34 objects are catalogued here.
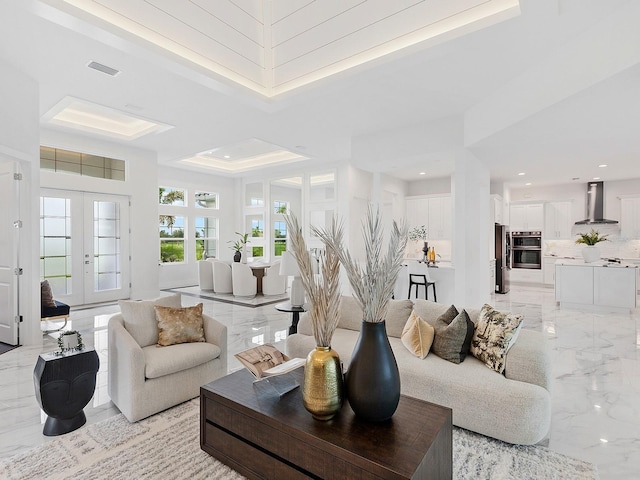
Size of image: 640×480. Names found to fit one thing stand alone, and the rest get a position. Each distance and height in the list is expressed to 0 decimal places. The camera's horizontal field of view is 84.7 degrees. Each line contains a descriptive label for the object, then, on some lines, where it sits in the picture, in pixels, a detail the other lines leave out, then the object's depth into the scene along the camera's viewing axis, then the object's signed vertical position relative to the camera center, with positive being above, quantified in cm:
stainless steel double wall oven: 961 -36
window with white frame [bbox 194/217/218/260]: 1001 -8
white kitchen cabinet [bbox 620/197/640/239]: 855 +48
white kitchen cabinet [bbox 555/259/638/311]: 620 -89
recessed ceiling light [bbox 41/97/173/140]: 576 +198
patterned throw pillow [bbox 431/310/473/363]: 261 -78
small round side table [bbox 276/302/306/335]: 396 -85
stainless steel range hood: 883 +84
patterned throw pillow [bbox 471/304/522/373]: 247 -73
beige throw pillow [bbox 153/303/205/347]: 290 -78
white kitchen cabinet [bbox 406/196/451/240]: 921 +58
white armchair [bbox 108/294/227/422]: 250 -99
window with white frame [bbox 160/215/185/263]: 925 -11
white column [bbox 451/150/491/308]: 514 +9
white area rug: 197 -135
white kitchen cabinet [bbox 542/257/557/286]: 937 -88
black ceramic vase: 160 -64
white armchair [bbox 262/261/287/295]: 791 -105
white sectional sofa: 214 -99
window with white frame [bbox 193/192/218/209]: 1000 +100
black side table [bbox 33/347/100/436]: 231 -103
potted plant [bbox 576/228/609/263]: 688 -23
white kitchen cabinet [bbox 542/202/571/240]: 938 +43
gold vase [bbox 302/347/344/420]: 166 -71
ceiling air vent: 383 +185
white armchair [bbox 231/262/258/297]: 771 -101
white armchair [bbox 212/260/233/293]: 820 -98
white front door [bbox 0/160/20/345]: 429 -24
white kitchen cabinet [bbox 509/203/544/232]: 968 +54
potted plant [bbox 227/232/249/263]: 824 -47
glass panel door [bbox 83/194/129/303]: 685 -30
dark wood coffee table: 147 -93
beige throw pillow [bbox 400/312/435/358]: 270 -80
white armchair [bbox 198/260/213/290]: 861 -96
